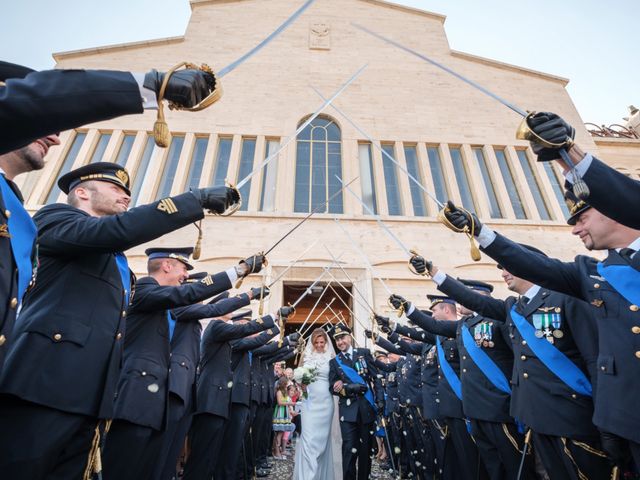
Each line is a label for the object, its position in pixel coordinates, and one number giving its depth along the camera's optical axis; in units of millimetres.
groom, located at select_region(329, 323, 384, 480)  5578
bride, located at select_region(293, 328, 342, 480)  5500
